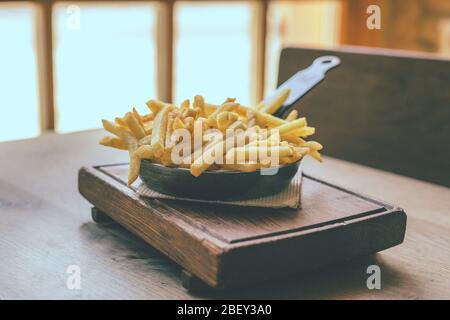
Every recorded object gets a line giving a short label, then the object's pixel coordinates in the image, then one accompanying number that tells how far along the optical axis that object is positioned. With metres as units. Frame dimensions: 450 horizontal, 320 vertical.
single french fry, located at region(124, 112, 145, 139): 1.11
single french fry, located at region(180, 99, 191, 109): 1.17
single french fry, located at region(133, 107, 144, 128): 1.13
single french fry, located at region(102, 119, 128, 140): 1.13
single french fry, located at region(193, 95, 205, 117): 1.16
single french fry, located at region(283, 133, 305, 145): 1.13
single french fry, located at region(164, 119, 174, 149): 1.05
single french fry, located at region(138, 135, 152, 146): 1.11
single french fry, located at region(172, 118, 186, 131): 1.05
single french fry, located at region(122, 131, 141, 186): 1.07
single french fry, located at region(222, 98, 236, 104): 1.19
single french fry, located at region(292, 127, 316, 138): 1.13
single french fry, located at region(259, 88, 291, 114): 1.34
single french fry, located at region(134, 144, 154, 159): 1.05
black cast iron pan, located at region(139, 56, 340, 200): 1.03
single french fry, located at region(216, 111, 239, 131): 1.07
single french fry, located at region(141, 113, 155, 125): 1.20
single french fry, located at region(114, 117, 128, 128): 1.13
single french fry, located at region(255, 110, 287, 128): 1.19
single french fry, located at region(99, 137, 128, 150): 1.12
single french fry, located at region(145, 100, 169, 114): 1.19
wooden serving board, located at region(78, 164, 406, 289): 0.92
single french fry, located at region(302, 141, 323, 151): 1.14
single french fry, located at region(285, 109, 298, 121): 1.25
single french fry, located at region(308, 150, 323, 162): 1.15
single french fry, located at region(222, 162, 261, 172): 1.01
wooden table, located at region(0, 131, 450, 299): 0.96
